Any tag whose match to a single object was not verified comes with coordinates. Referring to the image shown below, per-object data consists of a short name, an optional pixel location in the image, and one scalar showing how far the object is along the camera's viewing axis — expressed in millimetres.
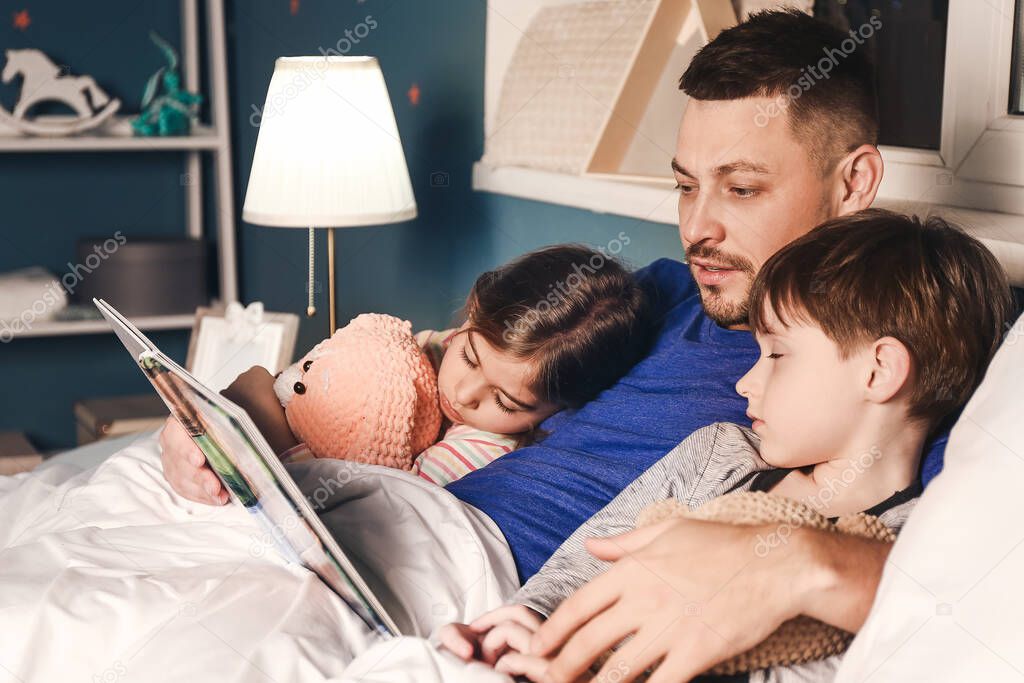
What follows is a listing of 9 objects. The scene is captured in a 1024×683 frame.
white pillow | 749
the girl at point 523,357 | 1463
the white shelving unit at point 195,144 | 2682
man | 1255
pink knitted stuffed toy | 1475
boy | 997
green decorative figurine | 2801
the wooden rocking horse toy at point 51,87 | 2746
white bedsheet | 970
